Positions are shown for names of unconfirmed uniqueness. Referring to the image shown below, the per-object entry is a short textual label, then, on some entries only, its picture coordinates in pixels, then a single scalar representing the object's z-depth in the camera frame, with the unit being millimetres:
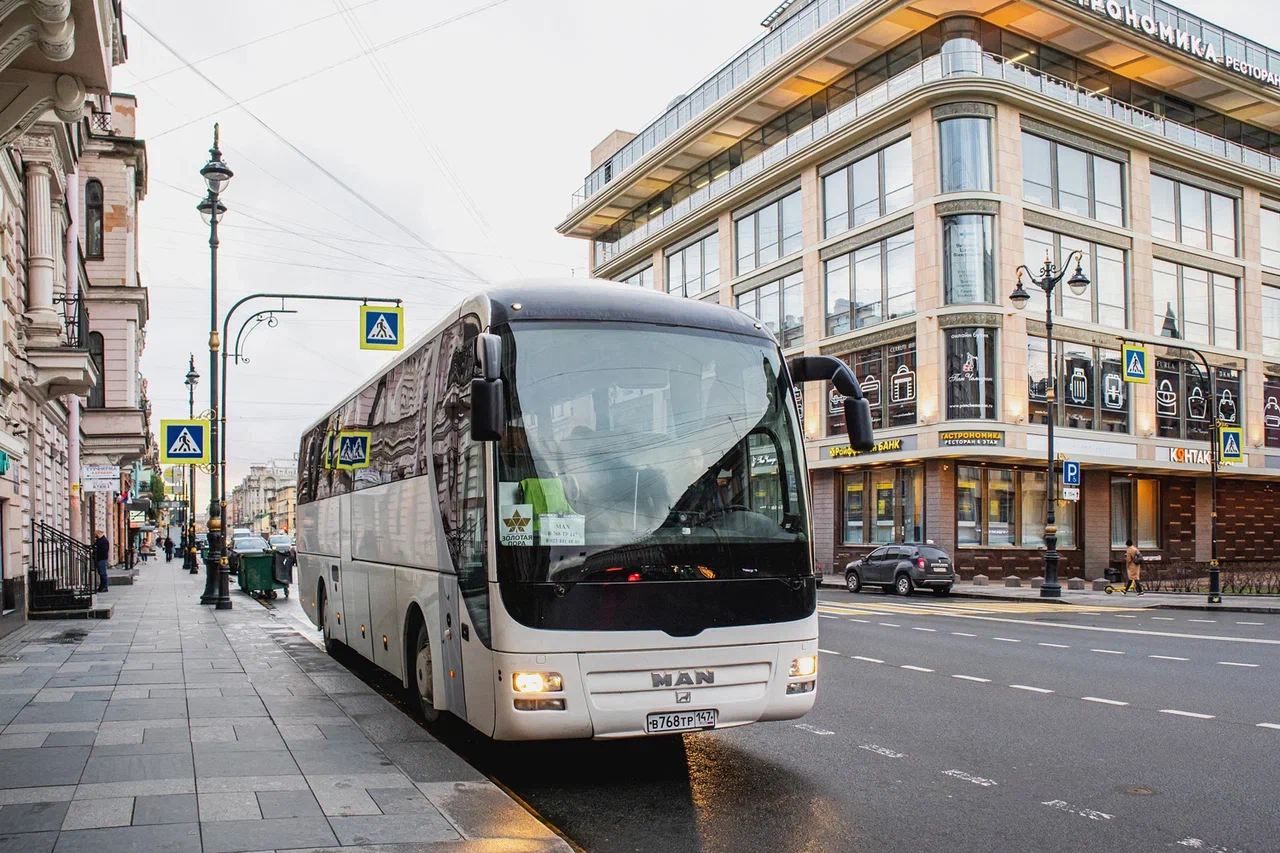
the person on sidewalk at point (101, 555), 30047
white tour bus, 7062
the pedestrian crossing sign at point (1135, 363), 31062
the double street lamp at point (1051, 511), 30547
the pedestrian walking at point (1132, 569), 32875
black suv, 32344
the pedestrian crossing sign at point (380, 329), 21344
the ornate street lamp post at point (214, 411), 22281
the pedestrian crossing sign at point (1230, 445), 29188
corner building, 38406
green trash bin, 29047
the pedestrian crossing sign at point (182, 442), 21781
